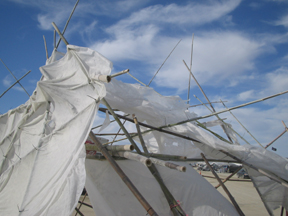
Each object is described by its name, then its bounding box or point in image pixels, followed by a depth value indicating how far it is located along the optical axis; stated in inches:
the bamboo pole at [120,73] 103.9
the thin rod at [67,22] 174.9
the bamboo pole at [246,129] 214.8
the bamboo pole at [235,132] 212.4
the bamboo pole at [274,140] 216.3
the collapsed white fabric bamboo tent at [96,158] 103.3
